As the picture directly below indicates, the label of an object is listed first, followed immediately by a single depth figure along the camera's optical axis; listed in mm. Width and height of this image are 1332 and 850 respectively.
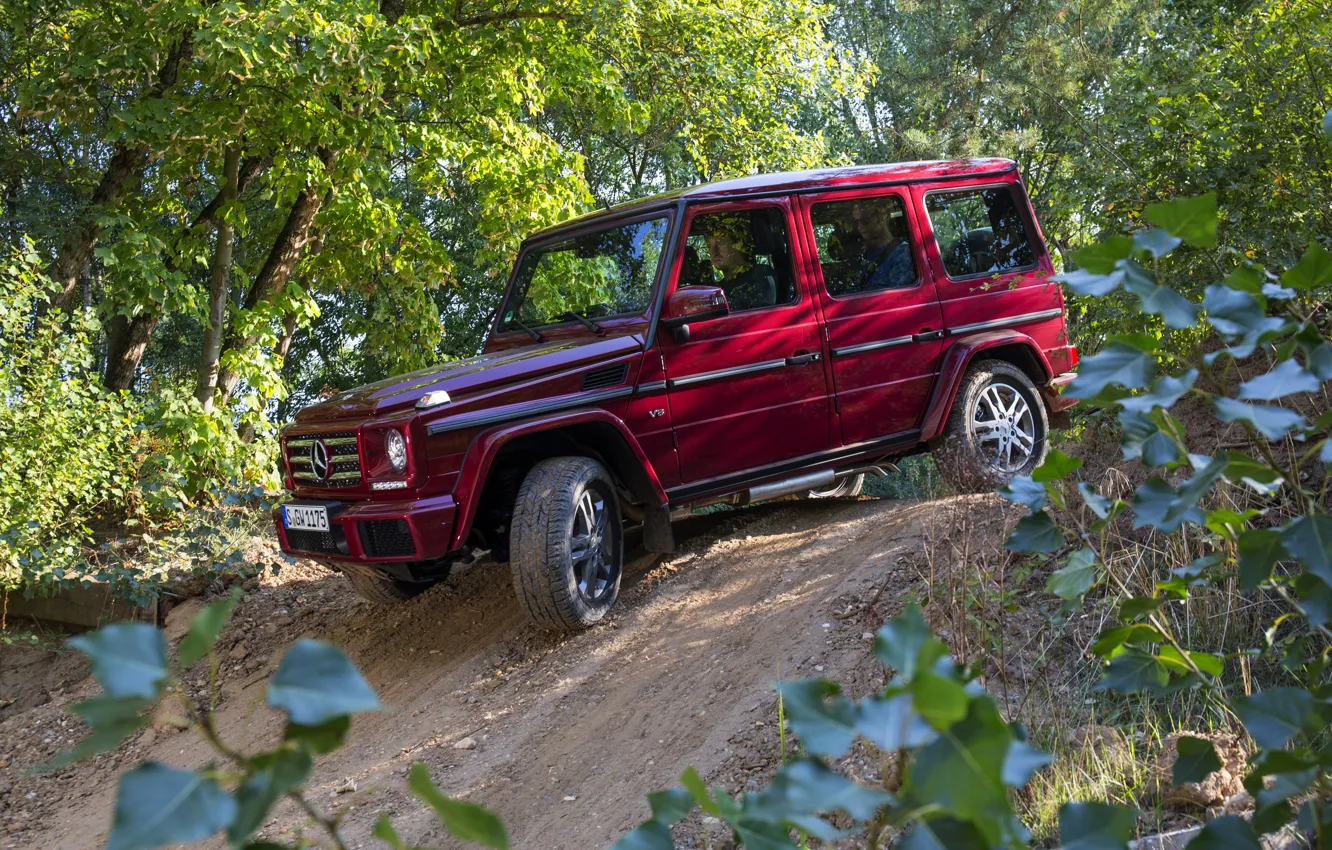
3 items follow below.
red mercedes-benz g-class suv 4613
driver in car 5484
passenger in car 5980
